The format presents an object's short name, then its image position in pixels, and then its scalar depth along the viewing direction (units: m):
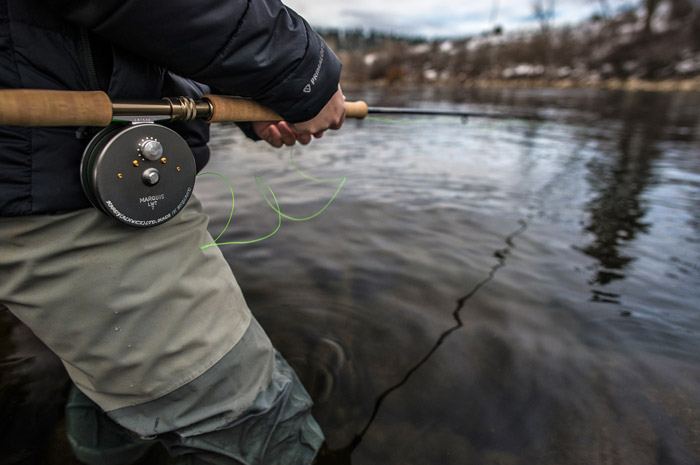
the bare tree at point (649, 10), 44.78
